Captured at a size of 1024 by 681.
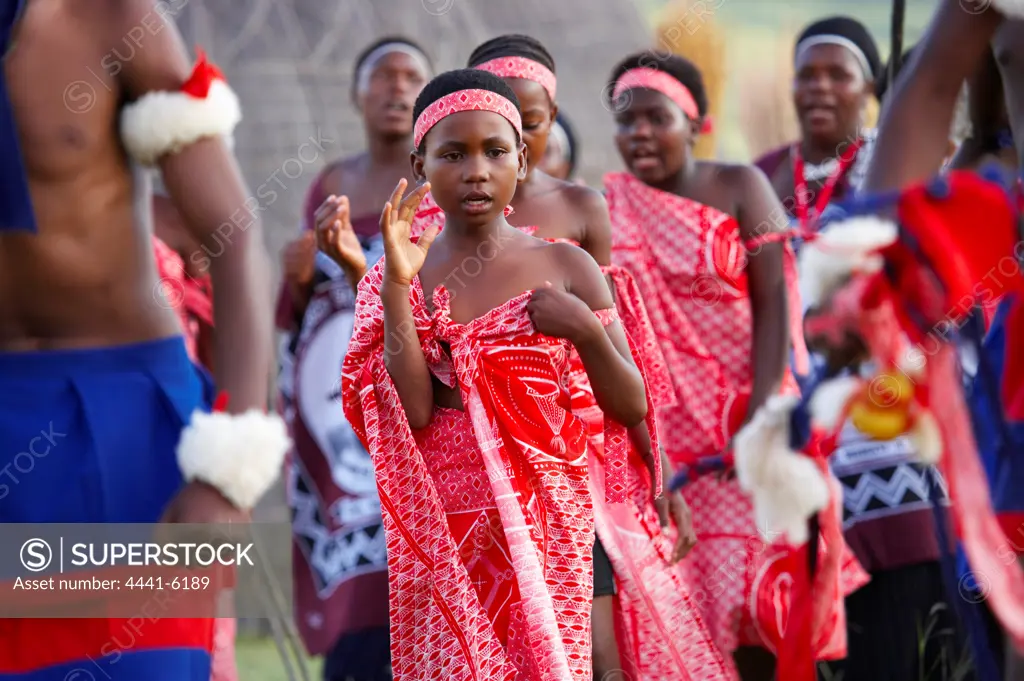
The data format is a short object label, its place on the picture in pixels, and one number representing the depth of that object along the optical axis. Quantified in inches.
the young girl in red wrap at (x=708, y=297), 473.4
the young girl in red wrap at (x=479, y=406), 327.9
